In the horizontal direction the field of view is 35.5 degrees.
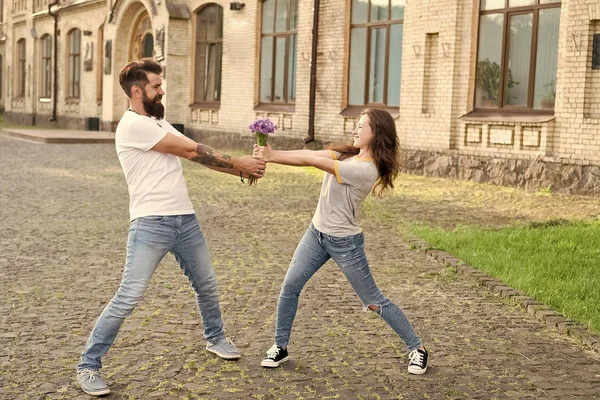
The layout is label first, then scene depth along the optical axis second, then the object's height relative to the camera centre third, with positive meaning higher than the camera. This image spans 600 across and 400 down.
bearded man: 4.77 -0.47
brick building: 14.56 +0.69
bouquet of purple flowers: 5.04 -0.14
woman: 4.97 -0.63
